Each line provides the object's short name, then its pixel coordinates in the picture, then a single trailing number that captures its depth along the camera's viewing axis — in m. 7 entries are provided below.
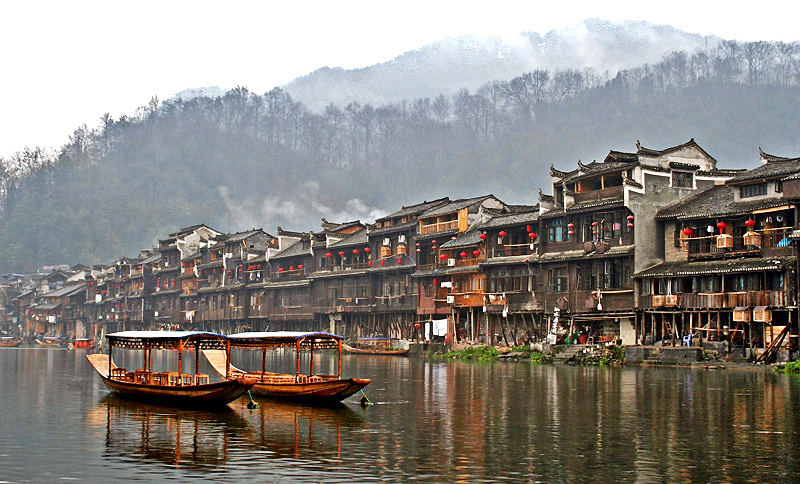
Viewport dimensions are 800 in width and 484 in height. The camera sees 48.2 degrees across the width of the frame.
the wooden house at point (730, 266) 48.22
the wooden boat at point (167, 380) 29.09
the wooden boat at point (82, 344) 106.39
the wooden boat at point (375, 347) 70.79
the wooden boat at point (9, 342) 113.75
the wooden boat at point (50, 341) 116.69
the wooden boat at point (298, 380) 30.44
